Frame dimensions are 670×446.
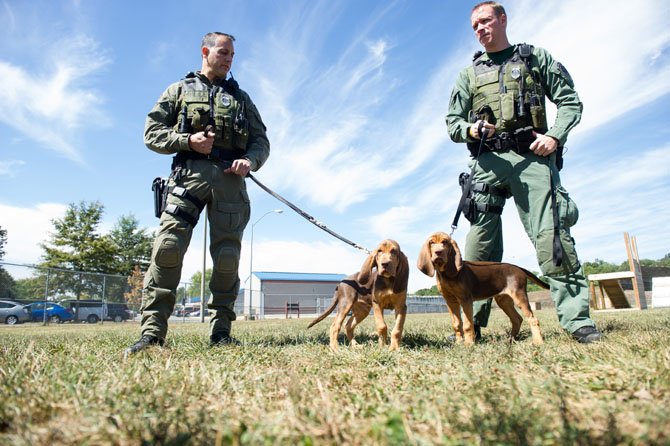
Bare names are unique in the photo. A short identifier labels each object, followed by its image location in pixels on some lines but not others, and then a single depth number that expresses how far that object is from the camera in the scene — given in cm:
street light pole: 3375
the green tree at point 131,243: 4559
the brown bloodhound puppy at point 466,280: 405
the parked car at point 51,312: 1689
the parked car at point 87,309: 1886
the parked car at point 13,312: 1577
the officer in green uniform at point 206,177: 391
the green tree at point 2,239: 3691
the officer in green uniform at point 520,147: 379
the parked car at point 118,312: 2094
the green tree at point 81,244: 3909
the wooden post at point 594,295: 1869
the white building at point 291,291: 3800
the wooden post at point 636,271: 1672
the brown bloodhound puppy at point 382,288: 389
